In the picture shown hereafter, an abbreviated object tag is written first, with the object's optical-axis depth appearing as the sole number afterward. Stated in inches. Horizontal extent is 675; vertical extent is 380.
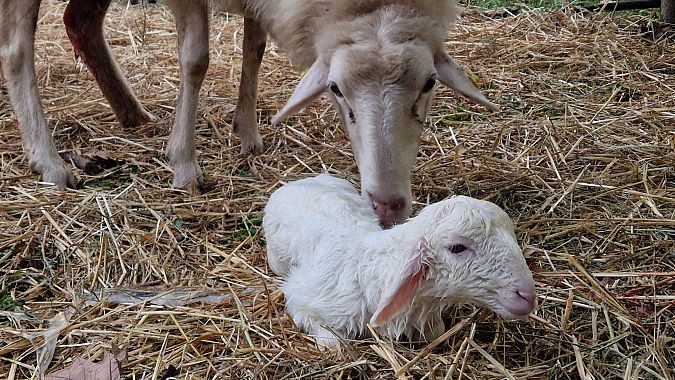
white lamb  77.5
